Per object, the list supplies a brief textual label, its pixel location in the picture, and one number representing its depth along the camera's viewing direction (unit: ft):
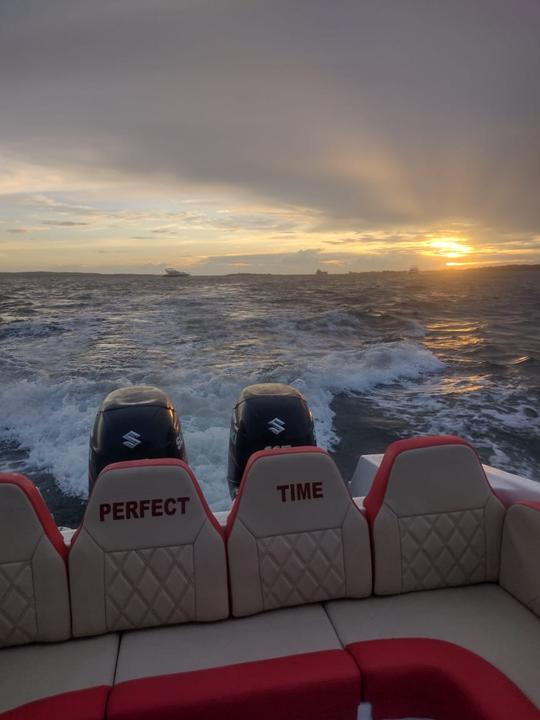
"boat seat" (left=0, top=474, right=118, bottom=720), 8.07
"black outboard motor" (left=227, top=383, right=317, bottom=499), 14.46
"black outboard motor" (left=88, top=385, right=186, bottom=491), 13.48
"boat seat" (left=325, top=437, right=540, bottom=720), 7.77
